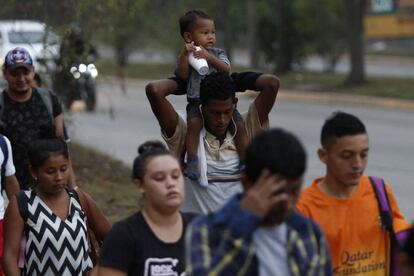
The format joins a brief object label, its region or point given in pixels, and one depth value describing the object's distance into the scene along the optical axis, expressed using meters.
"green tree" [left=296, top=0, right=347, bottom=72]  43.26
